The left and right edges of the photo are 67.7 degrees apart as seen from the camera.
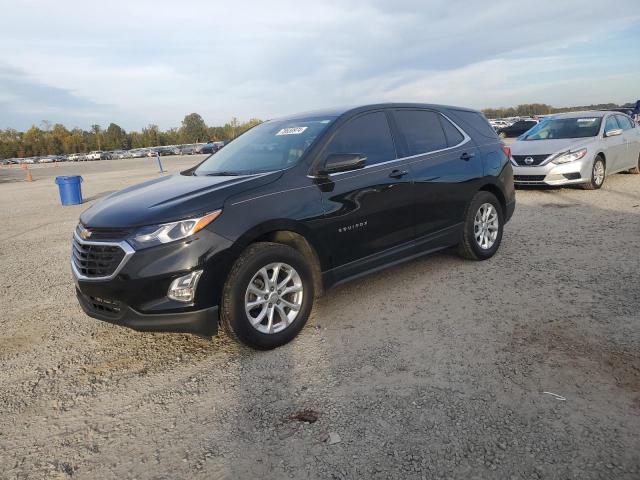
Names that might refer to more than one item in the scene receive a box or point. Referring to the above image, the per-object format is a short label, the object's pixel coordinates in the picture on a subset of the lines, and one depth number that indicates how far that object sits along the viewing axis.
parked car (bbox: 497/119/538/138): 27.79
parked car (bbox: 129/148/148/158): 82.48
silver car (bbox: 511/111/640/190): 9.48
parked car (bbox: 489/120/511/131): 55.23
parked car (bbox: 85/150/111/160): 86.81
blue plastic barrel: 13.05
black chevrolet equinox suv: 3.21
